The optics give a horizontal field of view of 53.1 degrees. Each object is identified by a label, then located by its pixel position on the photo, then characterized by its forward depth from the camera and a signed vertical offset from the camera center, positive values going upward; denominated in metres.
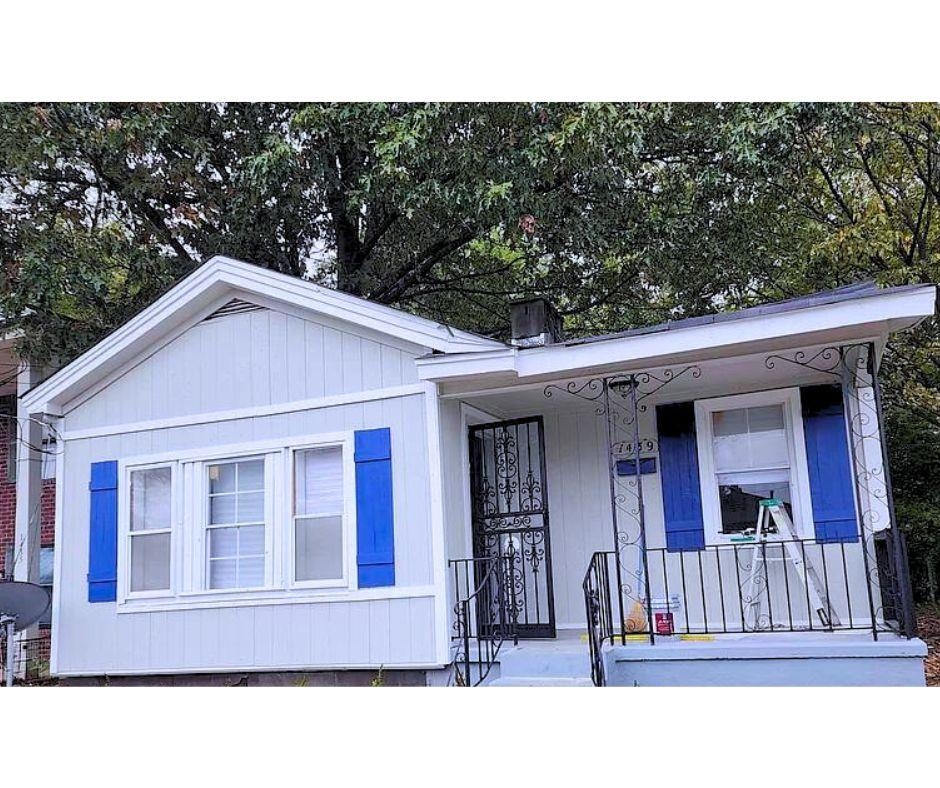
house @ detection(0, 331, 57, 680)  11.21 +1.09
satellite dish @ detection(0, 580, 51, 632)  8.42 -0.08
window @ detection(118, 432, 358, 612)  7.60 +0.50
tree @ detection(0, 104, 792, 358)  10.52 +4.59
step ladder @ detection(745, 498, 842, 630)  7.00 -0.03
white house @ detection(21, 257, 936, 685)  6.96 +0.68
